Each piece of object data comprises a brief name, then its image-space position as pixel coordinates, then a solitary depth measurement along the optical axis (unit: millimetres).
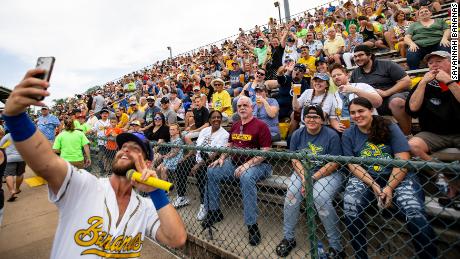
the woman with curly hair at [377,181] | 2322
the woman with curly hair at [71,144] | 6840
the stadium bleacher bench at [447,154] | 2935
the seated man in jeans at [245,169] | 3469
